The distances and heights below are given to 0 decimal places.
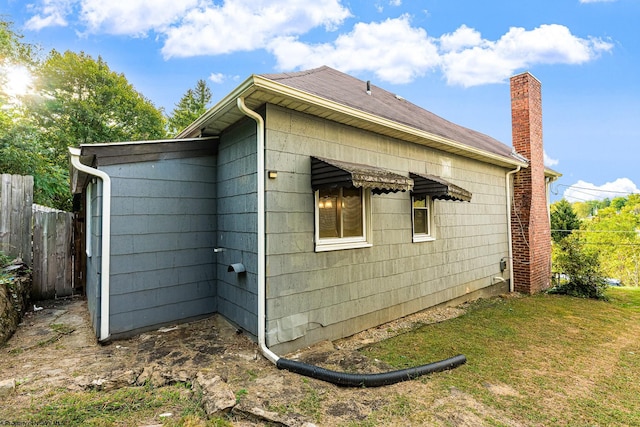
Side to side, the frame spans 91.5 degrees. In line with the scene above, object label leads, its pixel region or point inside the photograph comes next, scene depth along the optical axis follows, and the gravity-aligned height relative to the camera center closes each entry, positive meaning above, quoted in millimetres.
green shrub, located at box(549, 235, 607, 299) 8133 -1352
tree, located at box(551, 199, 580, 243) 18672 +94
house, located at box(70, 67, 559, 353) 3986 +105
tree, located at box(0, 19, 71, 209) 8922 +2516
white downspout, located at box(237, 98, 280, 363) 3854 -242
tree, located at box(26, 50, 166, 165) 16703 +7125
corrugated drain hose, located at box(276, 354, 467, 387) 3234 -1633
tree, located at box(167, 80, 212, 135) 28641 +11380
